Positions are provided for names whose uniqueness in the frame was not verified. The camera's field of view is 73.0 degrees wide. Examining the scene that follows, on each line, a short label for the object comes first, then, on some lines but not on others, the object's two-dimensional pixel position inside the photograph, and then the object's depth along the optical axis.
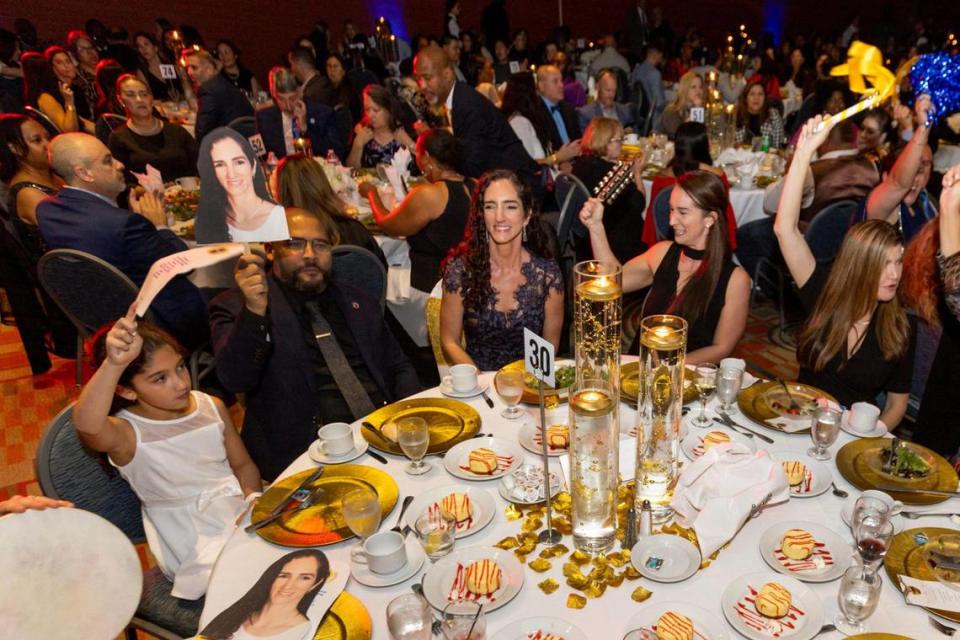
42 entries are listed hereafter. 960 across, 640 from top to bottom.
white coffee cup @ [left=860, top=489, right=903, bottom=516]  1.53
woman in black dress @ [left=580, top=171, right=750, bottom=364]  2.76
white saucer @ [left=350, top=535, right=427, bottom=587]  1.47
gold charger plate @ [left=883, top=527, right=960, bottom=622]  1.44
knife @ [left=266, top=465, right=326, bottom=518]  1.71
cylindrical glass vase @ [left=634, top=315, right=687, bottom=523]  1.54
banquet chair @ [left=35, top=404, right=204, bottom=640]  1.86
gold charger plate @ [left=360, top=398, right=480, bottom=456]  2.00
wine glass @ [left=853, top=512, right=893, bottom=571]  1.36
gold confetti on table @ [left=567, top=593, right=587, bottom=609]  1.40
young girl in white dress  1.94
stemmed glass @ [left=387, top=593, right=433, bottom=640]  1.29
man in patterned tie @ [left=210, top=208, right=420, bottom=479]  2.41
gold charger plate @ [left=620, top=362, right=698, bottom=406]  2.16
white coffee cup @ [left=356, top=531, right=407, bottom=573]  1.48
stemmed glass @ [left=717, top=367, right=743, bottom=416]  2.05
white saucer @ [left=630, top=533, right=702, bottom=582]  1.45
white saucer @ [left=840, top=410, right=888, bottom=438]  1.94
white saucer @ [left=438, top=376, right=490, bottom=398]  2.29
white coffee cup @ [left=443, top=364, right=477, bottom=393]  2.30
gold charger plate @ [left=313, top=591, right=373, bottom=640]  1.35
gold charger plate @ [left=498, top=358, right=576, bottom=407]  2.19
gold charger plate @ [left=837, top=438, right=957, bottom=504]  1.70
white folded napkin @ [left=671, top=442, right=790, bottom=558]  1.51
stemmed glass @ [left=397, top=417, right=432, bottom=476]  1.83
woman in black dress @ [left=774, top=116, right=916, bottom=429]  2.37
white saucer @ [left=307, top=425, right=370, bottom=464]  1.94
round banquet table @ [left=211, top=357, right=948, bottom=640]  1.36
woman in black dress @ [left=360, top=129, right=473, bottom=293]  3.82
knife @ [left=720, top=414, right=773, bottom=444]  1.96
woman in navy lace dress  2.88
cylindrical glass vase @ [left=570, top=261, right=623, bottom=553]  1.44
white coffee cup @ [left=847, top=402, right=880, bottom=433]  1.94
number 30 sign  1.57
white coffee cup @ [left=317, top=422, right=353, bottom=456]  1.93
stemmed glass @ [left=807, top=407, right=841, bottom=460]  1.79
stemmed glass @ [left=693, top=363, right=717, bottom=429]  2.06
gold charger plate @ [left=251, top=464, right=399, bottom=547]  1.62
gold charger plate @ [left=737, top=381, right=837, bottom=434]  2.06
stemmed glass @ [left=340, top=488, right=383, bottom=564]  1.54
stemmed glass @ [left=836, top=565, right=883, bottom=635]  1.31
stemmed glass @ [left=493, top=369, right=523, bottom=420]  2.08
